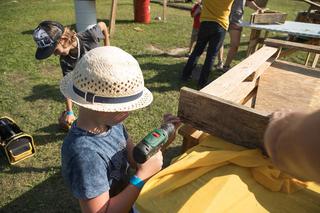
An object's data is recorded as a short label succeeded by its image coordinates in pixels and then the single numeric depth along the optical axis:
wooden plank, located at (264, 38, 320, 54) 3.08
